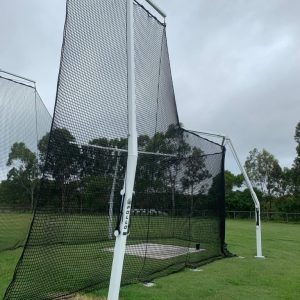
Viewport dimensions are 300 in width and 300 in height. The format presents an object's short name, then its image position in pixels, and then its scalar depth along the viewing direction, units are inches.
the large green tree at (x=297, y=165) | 959.0
